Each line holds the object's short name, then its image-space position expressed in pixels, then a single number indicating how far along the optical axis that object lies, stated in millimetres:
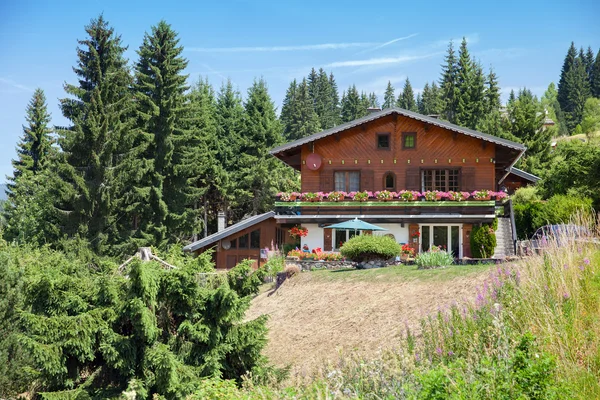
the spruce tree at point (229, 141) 53244
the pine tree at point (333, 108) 92250
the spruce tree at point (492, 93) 77875
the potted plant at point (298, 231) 33031
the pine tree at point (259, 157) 53750
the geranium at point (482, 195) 31578
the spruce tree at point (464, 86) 73000
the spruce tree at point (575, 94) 113062
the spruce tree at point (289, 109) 81875
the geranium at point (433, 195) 32062
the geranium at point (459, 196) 31797
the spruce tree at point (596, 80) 122700
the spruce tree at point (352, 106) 91625
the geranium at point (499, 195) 31500
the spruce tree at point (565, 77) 133250
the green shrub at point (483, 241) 30547
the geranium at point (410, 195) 32281
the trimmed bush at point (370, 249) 25594
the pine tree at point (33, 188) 38875
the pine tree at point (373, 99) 123500
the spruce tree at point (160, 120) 42219
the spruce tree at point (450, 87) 77312
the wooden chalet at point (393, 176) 32438
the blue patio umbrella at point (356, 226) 29516
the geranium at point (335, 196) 32844
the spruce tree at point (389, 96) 121688
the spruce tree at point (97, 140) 37906
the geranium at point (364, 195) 32656
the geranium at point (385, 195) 32531
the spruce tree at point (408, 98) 104625
